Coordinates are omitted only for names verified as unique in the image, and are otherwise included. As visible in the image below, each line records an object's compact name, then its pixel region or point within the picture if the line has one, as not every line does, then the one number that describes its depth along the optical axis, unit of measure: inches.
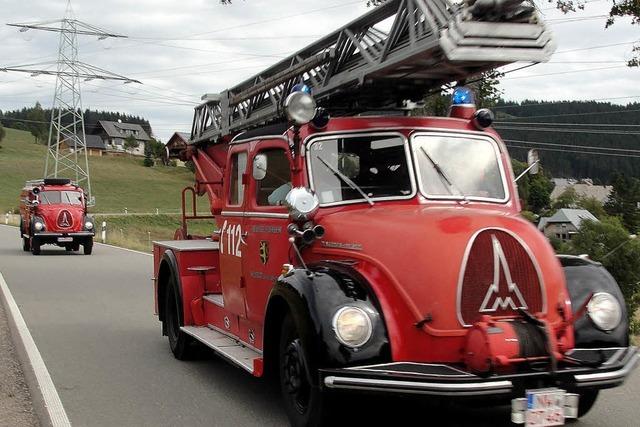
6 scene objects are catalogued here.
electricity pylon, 1560.0
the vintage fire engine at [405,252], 182.2
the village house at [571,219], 1838.1
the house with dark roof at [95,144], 5639.8
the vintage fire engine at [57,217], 977.5
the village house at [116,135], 6279.5
